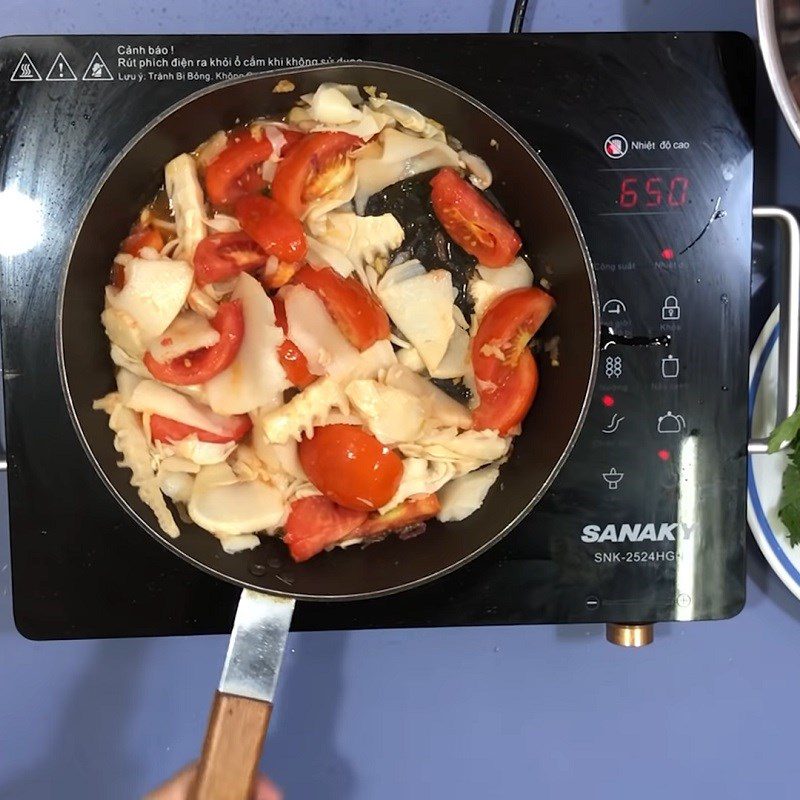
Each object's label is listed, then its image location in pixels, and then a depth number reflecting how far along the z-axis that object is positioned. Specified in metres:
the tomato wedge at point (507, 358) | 0.78
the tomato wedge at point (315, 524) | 0.78
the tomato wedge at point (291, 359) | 0.76
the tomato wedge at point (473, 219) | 0.79
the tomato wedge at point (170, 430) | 0.76
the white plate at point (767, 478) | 0.89
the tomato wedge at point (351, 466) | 0.76
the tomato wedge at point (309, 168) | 0.76
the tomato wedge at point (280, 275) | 0.78
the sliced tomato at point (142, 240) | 0.78
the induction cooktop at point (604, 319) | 0.80
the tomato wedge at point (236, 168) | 0.77
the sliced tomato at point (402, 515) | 0.80
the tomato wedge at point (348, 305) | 0.77
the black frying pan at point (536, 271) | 0.71
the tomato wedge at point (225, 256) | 0.76
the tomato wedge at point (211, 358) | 0.75
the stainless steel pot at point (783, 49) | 0.73
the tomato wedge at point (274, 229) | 0.75
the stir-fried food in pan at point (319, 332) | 0.76
